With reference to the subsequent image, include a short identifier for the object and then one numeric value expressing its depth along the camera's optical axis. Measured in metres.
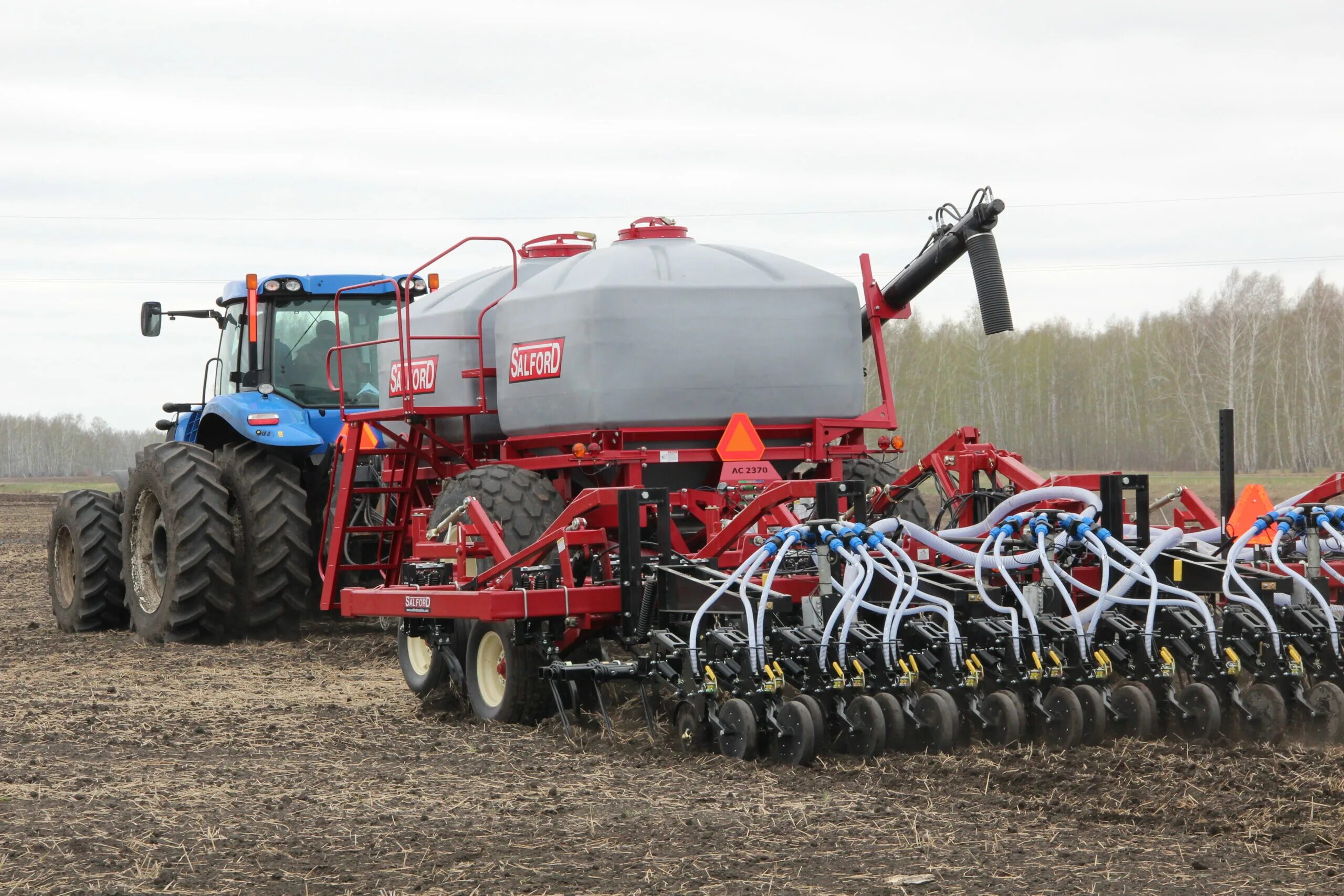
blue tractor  20.97
